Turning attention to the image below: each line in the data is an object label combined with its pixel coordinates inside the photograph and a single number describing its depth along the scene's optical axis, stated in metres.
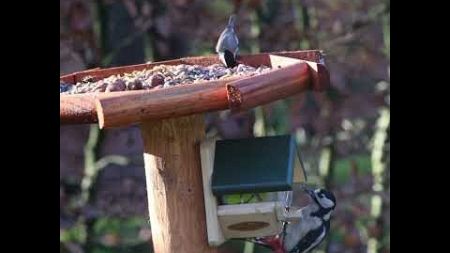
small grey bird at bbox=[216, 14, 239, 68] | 12.50
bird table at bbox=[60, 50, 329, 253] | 12.02
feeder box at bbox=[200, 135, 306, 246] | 12.26
